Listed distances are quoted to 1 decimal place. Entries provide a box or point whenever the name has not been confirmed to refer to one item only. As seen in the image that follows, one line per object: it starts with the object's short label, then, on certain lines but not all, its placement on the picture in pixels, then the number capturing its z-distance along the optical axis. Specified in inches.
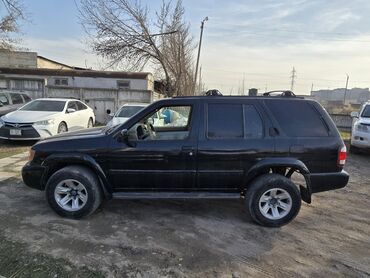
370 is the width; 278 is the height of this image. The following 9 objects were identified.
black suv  179.3
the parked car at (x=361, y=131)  405.1
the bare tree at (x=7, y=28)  752.2
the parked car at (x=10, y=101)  509.9
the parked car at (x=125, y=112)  433.1
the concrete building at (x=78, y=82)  719.1
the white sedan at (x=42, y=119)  386.3
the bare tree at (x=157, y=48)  939.3
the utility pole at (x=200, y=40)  1050.7
